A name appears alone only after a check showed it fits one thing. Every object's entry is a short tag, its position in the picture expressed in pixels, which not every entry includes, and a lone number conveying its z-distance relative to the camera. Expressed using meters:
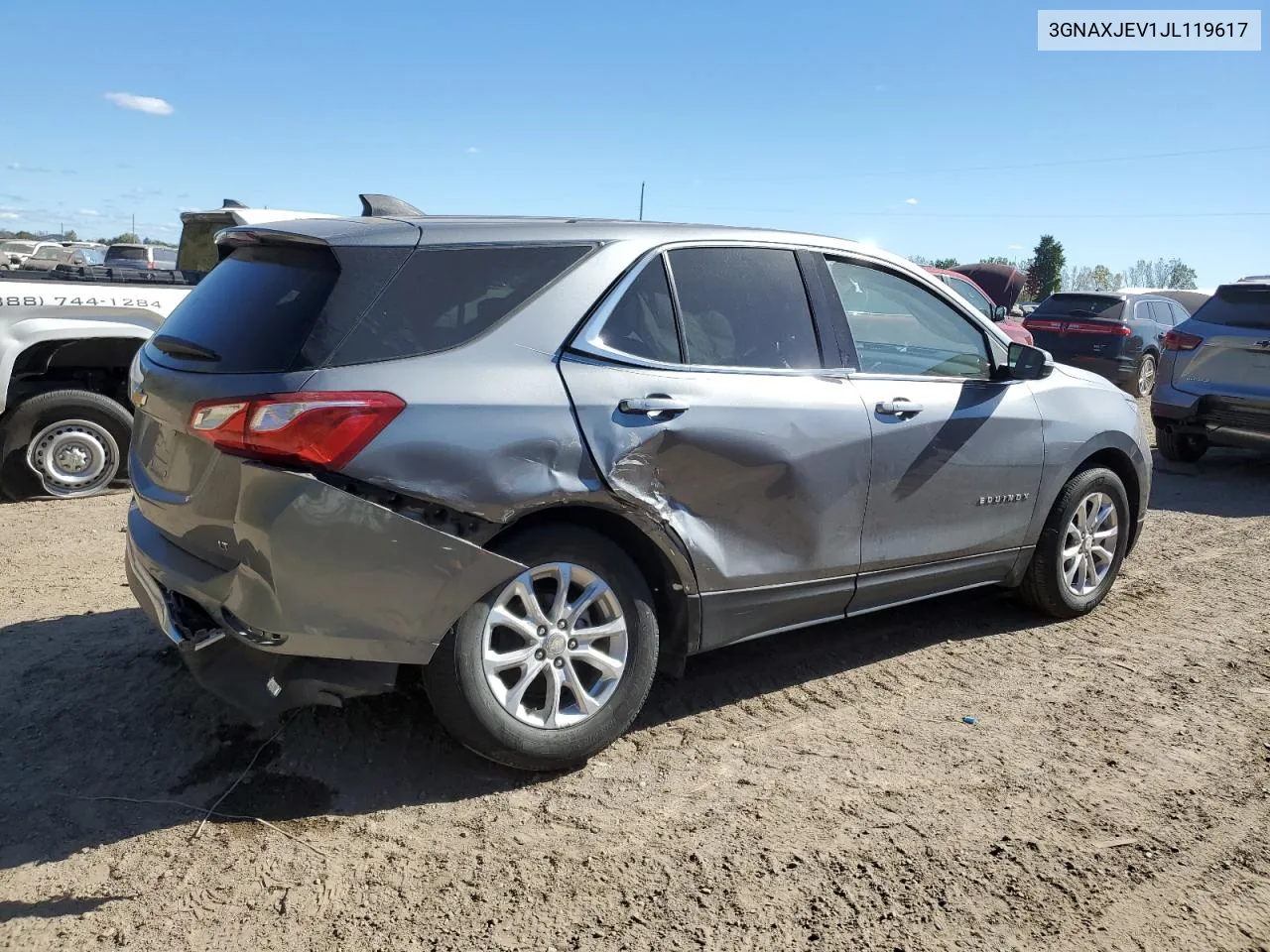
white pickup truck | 6.70
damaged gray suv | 2.92
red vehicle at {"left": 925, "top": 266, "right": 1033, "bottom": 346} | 14.81
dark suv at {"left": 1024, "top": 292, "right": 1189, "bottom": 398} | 15.41
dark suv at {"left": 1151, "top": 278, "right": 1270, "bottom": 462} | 8.73
